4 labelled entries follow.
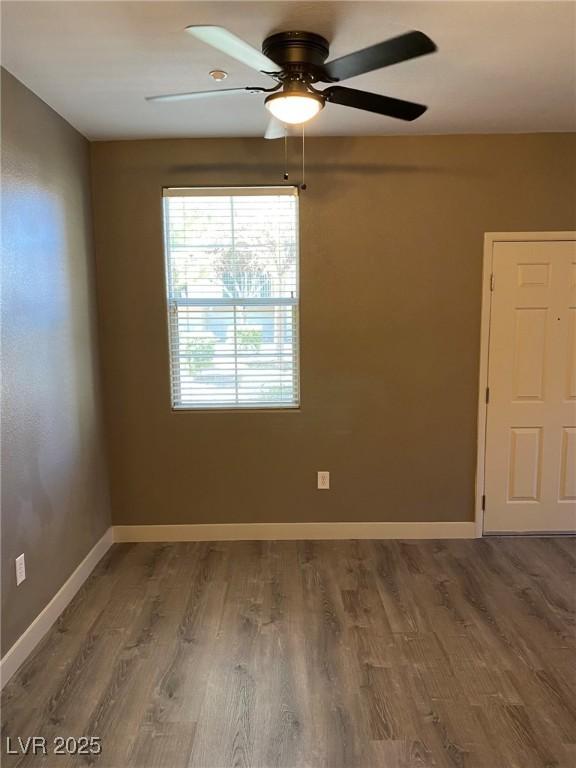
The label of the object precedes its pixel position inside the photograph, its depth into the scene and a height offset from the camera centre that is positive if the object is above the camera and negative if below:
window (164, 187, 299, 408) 3.25 +0.23
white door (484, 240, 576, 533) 3.27 -0.42
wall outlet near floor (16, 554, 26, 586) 2.25 -1.07
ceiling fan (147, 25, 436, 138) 1.61 +0.88
